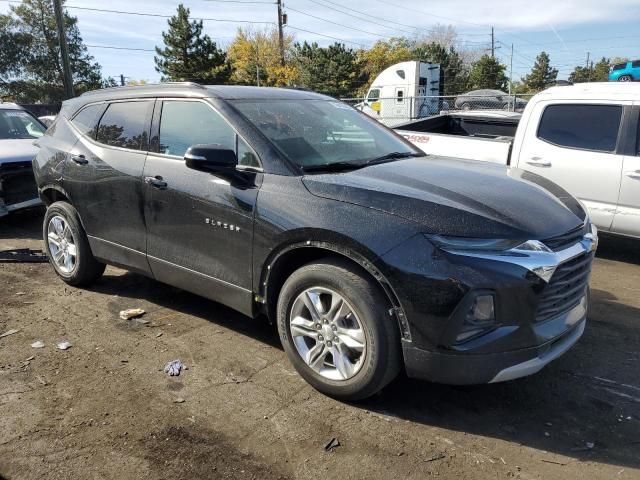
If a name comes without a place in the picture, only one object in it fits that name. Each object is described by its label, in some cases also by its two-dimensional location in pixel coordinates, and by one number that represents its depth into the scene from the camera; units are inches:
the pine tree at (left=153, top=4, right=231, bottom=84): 1631.4
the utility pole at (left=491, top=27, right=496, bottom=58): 3299.7
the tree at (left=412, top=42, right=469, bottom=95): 2191.2
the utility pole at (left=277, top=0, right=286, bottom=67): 1747.3
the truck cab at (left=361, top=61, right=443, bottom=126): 897.5
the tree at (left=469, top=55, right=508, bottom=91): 2157.4
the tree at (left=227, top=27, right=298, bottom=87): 1976.9
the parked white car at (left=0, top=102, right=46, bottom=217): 283.3
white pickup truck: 221.6
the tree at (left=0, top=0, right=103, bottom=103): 1900.0
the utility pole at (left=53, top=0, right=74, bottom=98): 839.1
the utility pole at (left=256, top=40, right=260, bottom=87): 2323.1
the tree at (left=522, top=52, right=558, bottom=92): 2842.0
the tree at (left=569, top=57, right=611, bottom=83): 2792.1
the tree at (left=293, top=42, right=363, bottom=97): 1704.0
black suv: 105.9
